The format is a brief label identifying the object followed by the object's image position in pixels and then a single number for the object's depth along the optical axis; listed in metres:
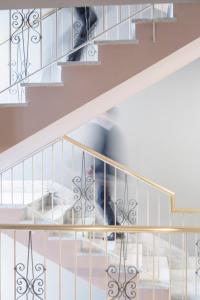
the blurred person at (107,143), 6.57
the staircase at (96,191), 3.46
